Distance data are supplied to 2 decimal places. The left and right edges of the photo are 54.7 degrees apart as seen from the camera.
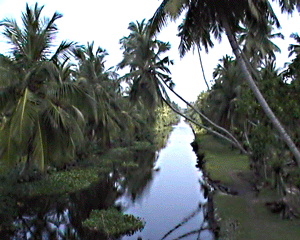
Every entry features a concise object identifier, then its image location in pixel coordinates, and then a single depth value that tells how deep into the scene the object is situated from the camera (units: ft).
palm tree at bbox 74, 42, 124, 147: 76.79
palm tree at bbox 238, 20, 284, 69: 71.77
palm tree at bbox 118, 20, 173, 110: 67.87
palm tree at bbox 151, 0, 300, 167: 34.71
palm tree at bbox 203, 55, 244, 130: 89.76
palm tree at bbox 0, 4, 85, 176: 36.52
